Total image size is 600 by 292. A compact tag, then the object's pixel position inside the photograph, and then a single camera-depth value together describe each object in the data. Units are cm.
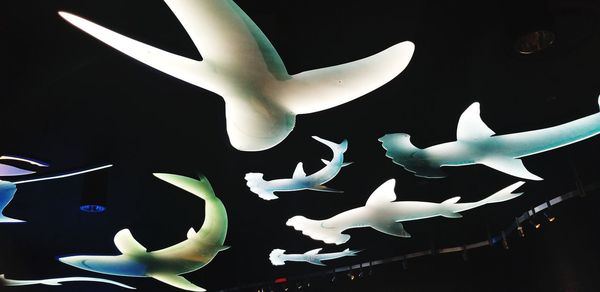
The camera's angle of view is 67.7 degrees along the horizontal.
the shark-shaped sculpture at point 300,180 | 461
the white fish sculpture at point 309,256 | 743
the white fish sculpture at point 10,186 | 423
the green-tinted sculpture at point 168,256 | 593
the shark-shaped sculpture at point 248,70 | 257
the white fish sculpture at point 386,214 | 546
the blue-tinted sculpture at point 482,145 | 409
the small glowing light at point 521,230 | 602
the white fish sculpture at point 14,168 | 367
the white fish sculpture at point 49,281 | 690
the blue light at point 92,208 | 418
